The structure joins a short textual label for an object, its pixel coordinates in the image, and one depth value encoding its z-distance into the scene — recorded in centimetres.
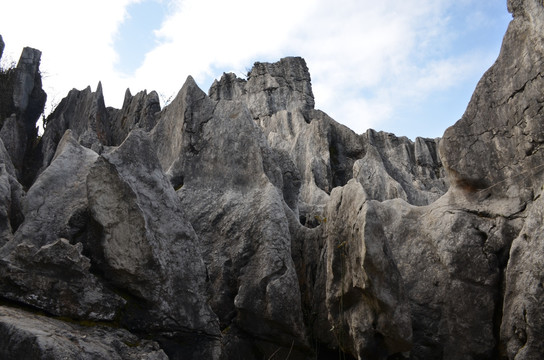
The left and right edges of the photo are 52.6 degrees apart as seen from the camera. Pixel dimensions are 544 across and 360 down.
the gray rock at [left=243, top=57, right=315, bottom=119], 3161
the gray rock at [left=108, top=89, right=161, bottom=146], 1443
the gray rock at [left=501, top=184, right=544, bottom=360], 592
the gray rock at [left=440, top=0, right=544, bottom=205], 741
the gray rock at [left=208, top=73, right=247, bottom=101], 3306
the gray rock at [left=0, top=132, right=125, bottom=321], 529
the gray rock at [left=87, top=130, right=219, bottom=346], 590
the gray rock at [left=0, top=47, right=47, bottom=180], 1416
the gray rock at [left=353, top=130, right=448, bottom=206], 1702
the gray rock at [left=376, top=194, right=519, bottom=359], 694
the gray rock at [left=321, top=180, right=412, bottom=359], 650
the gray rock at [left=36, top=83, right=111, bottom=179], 1408
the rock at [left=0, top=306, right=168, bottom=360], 441
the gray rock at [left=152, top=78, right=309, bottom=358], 731
